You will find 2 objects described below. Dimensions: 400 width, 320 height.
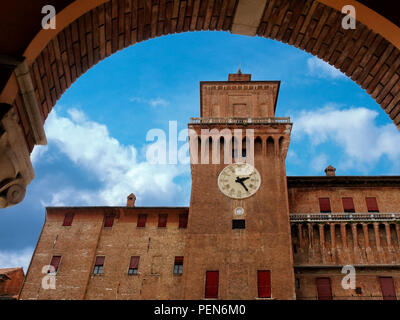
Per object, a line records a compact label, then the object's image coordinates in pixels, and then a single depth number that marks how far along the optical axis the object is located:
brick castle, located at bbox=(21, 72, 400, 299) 25.20
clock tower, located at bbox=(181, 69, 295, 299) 24.44
